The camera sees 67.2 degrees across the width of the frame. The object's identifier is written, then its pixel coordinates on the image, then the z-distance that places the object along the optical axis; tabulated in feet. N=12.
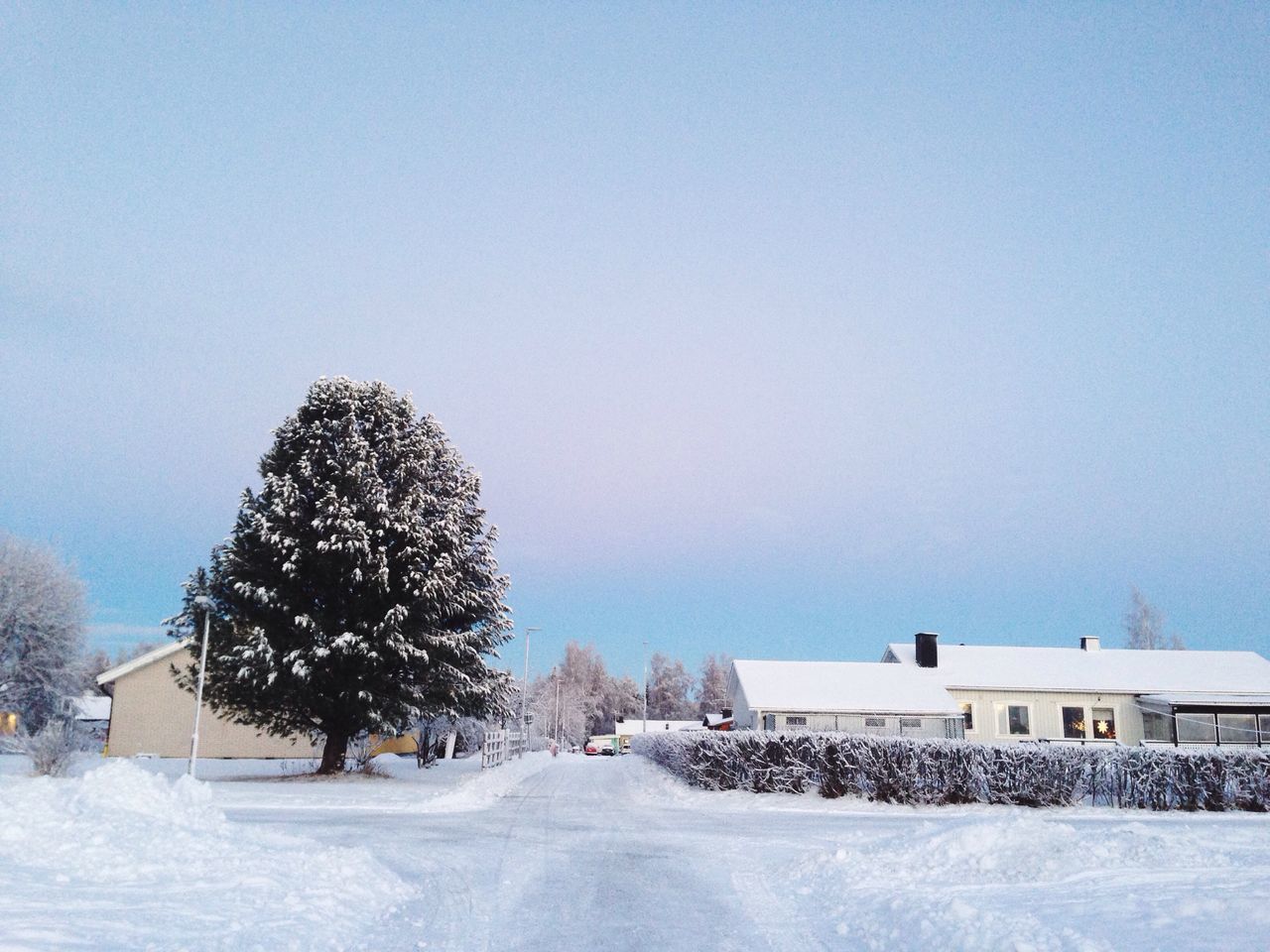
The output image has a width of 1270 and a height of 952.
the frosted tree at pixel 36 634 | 134.10
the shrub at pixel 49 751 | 66.74
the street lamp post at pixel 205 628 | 77.92
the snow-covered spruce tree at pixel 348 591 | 84.38
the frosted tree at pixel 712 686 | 447.42
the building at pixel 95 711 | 145.47
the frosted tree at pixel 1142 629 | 253.03
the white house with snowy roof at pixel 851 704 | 131.85
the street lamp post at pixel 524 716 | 180.86
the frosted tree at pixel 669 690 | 474.08
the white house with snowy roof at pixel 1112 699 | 135.23
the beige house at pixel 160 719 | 135.54
